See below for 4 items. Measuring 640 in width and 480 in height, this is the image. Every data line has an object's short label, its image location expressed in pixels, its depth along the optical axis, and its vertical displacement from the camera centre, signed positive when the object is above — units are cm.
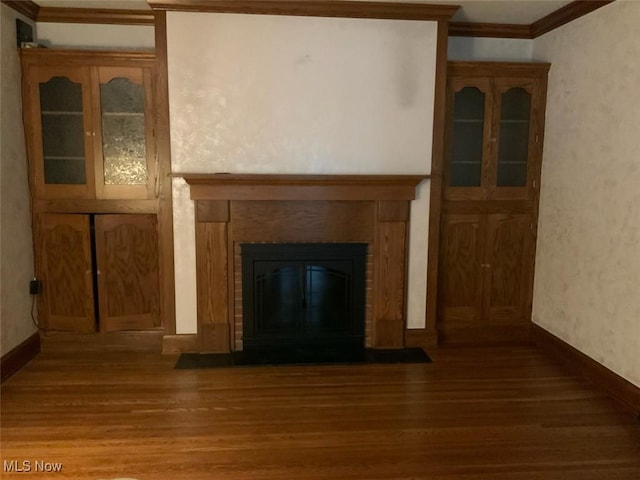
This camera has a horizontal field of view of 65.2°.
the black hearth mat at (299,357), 342 -130
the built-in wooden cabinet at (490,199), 369 -19
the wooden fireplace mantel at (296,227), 343 -39
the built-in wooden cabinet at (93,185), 341 -12
